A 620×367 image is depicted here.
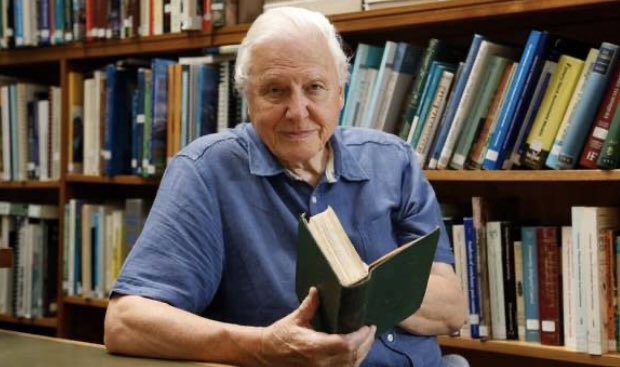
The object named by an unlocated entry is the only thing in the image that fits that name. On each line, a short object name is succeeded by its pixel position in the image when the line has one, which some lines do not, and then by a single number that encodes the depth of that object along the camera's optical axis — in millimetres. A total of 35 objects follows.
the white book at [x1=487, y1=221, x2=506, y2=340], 1900
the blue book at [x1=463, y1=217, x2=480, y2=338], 1925
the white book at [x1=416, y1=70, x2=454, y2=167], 1943
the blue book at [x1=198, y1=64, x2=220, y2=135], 2297
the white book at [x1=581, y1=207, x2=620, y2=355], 1740
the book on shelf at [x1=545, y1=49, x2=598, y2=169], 1741
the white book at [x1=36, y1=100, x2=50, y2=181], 2729
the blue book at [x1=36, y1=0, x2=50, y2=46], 2664
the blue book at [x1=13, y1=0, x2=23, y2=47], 2705
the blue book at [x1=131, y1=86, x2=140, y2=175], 2441
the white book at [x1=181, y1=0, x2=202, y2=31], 2316
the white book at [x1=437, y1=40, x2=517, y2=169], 1885
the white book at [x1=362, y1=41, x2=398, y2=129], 2000
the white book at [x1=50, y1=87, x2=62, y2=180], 2691
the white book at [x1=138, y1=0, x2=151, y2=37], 2432
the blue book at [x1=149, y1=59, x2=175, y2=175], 2365
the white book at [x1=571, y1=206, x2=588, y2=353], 1759
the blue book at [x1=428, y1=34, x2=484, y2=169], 1893
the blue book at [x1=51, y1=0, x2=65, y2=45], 2631
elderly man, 1329
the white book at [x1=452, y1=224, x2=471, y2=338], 1943
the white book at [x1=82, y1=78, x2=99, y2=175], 2574
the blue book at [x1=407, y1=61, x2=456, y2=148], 1951
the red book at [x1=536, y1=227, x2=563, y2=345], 1826
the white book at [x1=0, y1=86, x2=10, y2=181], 2797
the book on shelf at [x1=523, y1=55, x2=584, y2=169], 1772
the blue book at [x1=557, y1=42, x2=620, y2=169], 1711
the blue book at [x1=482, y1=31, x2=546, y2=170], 1803
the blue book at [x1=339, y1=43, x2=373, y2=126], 2053
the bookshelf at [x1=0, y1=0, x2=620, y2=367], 1833
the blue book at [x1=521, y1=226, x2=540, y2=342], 1854
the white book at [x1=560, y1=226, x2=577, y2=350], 1789
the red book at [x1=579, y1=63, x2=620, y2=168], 1703
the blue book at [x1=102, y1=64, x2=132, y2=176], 2500
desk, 1119
